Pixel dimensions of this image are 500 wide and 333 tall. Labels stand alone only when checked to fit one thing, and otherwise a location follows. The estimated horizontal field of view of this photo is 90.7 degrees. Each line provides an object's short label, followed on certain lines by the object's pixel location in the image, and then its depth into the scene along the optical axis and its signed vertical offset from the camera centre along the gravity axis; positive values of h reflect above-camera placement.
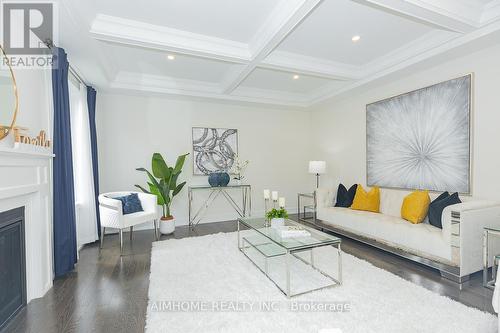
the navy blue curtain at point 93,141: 4.04 +0.39
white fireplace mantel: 1.95 -0.32
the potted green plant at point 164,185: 4.25 -0.36
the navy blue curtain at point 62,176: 2.69 -0.12
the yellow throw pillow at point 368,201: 3.91 -0.63
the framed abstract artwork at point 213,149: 5.09 +0.30
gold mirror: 1.90 +0.53
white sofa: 2.43 -0.84
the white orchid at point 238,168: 5.31 -0.11
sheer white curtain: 3.64 -0.01
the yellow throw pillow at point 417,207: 3.12 -0.59
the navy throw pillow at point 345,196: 4.28 -0.60
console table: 4.93 -0.74
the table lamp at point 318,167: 5.03 -0.10
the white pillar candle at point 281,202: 3.14 -0.51
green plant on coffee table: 3.04 -0.64
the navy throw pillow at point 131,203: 3.80 -0.62
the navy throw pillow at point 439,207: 2.89 -0.55
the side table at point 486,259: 2.29 -0.92
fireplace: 1.91 -0.82
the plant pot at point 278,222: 3.03 -0.73
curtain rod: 2.59 +1.30
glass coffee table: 2.30 -0.96
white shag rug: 1.79 -1.19
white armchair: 3.47 -0.73
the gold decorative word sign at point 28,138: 2.03 +0.24
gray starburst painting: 3.14 +0.33
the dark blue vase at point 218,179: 4.86 -0.31
